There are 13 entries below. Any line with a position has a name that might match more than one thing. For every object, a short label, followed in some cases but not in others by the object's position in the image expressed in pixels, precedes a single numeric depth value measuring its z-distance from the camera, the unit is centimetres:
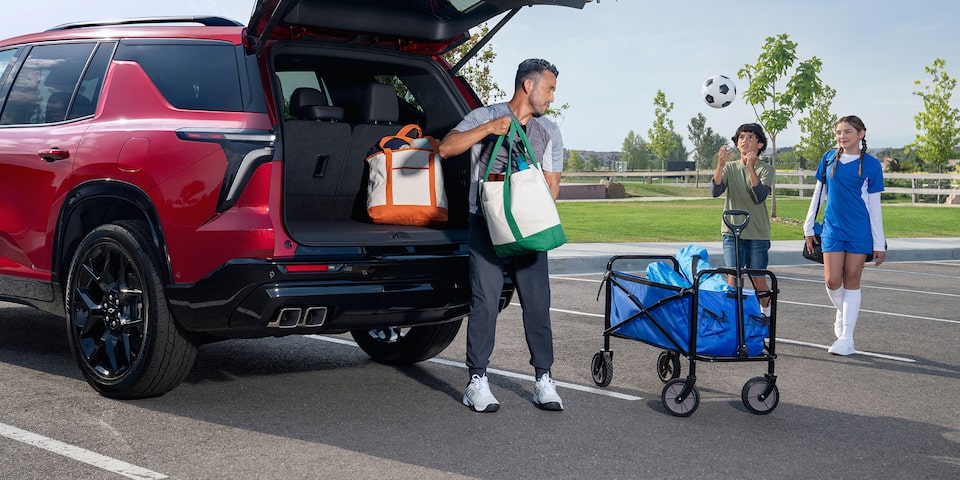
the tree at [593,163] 8152
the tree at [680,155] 9912
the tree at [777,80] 2627
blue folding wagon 538
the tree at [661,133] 6538
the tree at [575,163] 7944
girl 730
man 534
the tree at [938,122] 4344
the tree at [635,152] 9425
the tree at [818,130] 5562
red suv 484
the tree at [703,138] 9319
